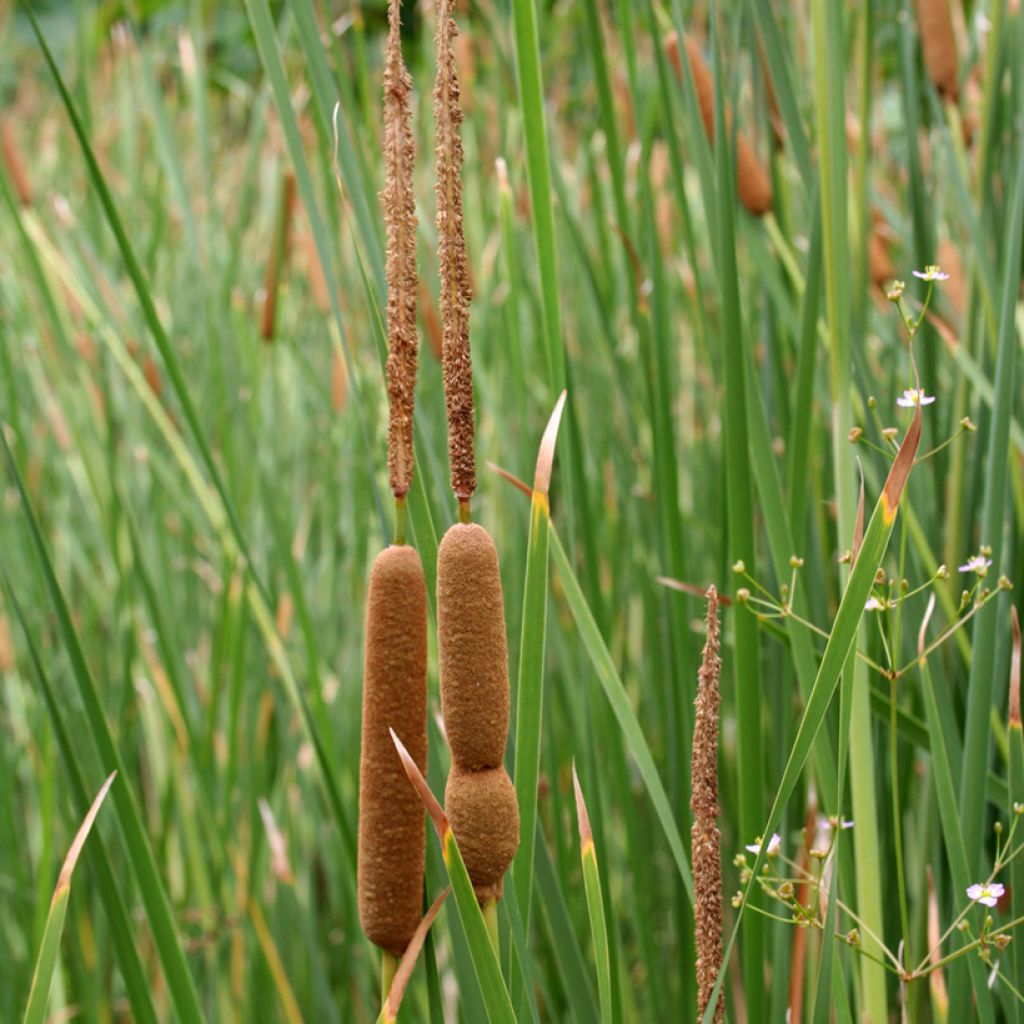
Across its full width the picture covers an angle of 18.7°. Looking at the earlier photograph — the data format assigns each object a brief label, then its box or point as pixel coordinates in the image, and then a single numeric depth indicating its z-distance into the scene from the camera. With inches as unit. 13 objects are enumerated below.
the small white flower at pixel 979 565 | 43.8
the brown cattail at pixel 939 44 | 61.8
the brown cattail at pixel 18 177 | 89.2
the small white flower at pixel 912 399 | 42.4
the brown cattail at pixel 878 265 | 73.1
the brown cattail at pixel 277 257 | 77.7
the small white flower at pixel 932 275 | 45.1
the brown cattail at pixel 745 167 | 55.4
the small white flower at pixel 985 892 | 42.8
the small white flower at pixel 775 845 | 43.8
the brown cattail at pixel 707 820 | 38.5
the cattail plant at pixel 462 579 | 37.1
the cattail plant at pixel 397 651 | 37.6
